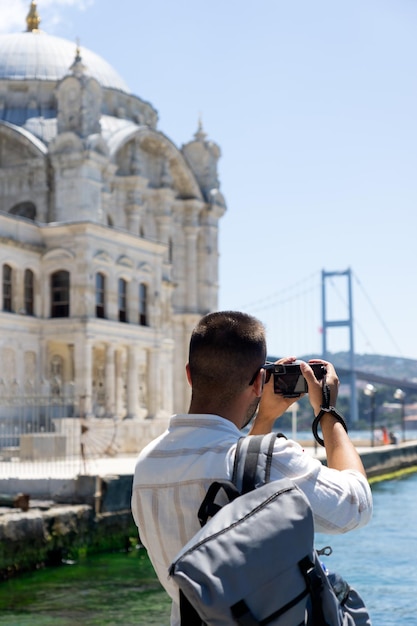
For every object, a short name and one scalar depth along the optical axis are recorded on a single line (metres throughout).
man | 2.82
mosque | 33.06
